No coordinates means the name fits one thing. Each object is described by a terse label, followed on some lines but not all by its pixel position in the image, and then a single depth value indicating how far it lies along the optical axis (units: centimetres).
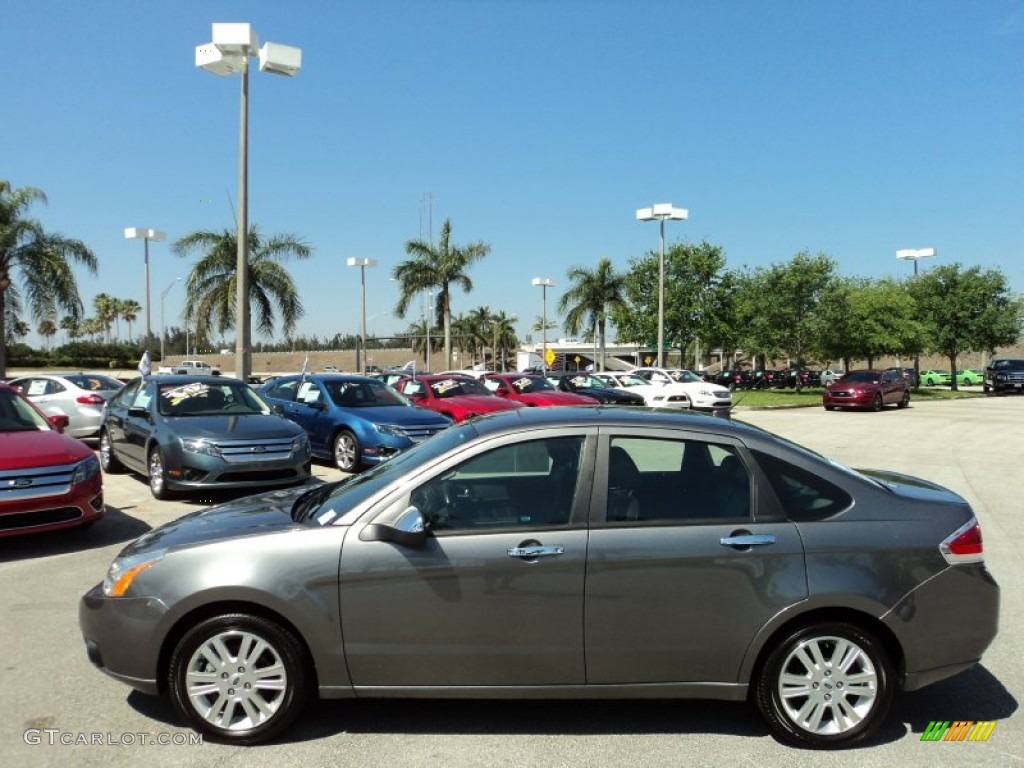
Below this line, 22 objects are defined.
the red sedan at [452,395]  1644
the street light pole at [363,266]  3866
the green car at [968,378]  6232
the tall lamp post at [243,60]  1492
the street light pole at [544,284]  5241
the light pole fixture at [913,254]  4475
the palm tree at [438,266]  4000
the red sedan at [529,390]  1989
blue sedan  1159
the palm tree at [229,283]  2941
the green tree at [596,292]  4988
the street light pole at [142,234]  3238
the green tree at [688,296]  3994
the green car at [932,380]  5638
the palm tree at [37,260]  2783
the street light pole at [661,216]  3331
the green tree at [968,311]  4294
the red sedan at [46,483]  650
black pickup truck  4303
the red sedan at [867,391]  2947
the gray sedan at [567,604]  347
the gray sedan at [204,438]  898
